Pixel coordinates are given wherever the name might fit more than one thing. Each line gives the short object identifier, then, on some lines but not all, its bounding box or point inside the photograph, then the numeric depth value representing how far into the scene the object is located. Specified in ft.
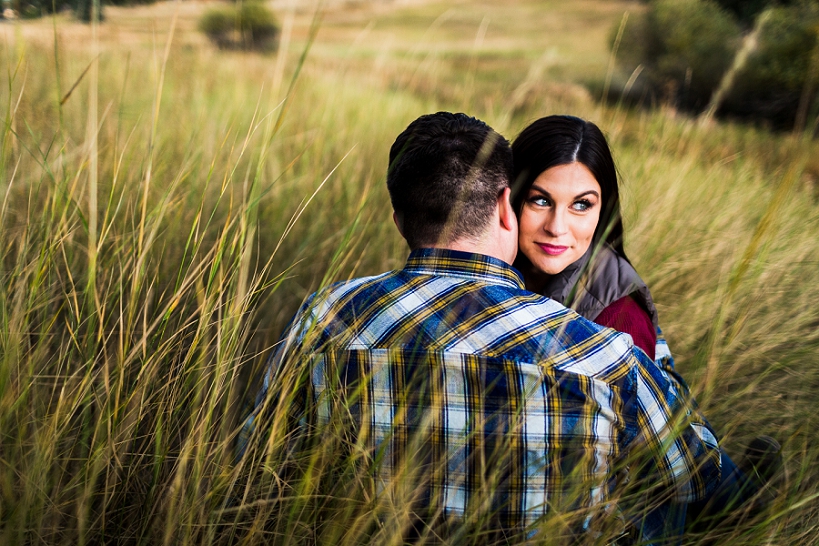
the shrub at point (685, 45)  41.63
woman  5.98
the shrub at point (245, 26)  24.49
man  3.87
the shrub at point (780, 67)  33.76
